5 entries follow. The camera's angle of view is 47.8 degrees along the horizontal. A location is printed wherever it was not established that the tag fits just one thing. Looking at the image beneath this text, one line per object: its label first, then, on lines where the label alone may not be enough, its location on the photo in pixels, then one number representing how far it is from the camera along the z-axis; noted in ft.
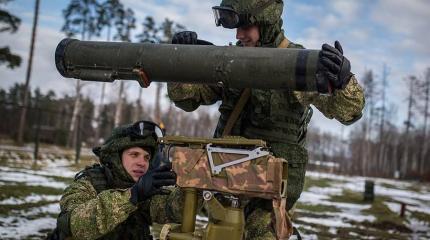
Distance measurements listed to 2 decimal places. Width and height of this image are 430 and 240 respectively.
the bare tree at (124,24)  128.47
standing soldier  9.04
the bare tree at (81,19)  120.88
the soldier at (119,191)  8.75
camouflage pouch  6.97
